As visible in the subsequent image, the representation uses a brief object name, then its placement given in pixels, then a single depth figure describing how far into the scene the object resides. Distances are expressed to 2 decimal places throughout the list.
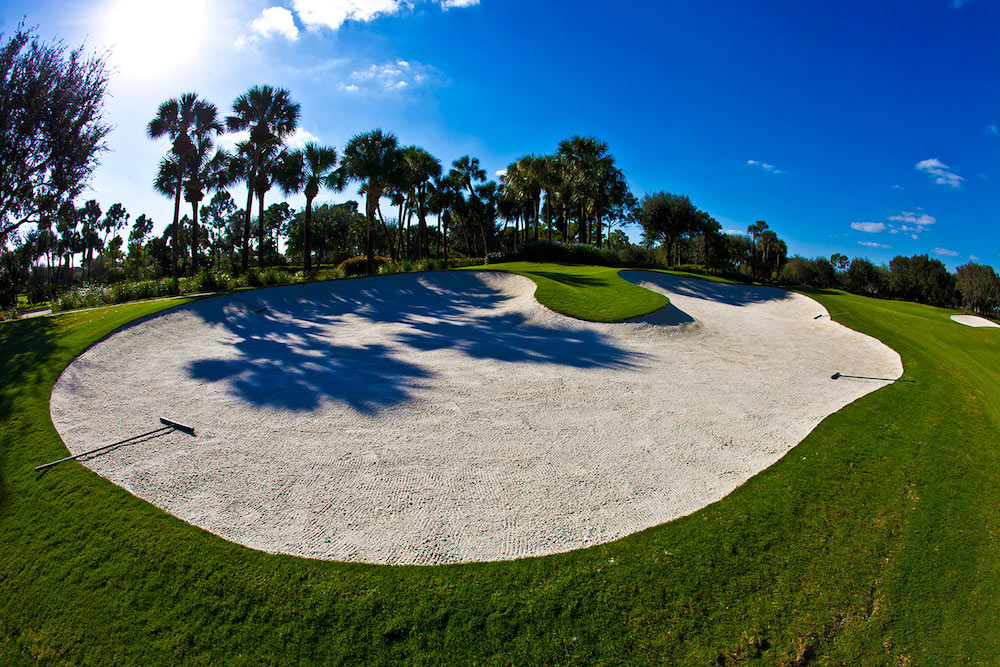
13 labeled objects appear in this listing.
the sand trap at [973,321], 16.62
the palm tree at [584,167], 35.25
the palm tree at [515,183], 39.87
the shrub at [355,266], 30.56
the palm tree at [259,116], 27.84
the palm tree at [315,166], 30.19
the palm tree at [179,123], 26.06
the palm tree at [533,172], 37.31
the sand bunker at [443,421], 4.42
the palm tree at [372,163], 27.41
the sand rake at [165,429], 5.64
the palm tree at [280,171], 30.20
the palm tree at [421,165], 33.88
